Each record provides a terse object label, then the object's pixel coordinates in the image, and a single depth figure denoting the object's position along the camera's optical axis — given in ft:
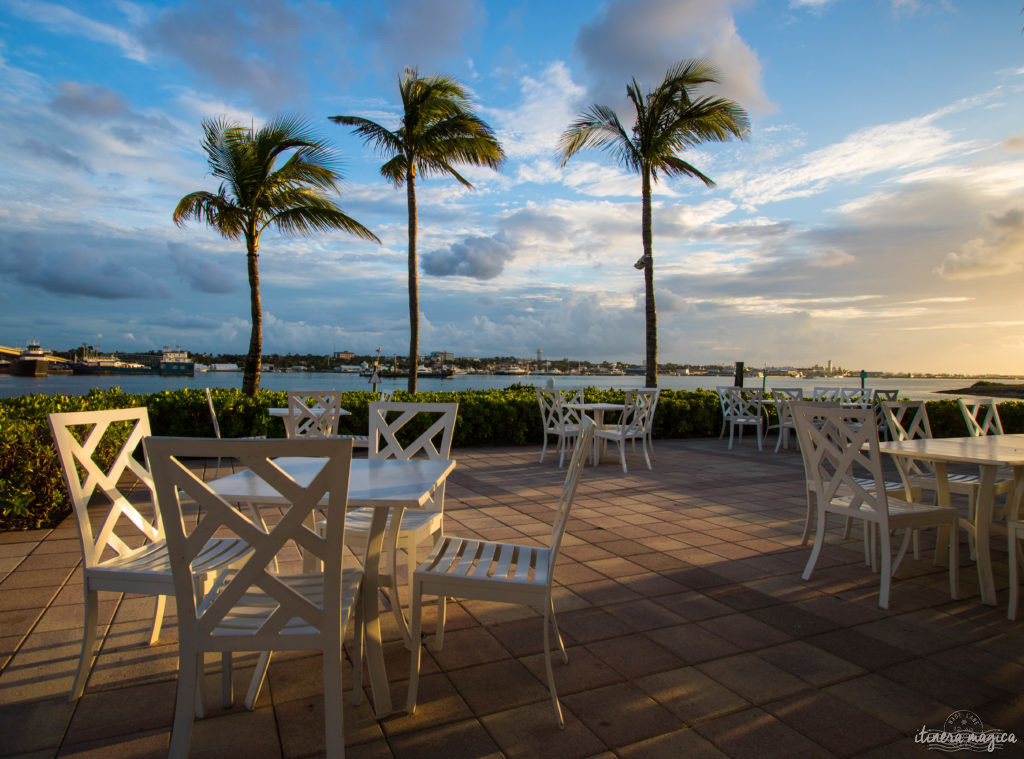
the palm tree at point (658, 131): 32.71
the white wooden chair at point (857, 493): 9.27
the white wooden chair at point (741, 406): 29.48
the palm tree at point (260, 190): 30.40
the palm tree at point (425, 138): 31.58
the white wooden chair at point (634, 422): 22.06
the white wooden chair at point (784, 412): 26.80
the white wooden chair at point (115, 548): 5.95
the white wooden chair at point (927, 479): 10.92
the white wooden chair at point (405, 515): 7.41
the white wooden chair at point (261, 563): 4.32
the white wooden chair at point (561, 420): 22.75
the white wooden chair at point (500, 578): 5.96
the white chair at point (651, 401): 23.32
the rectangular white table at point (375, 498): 5.73
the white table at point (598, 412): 22.50
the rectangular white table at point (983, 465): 9.20
